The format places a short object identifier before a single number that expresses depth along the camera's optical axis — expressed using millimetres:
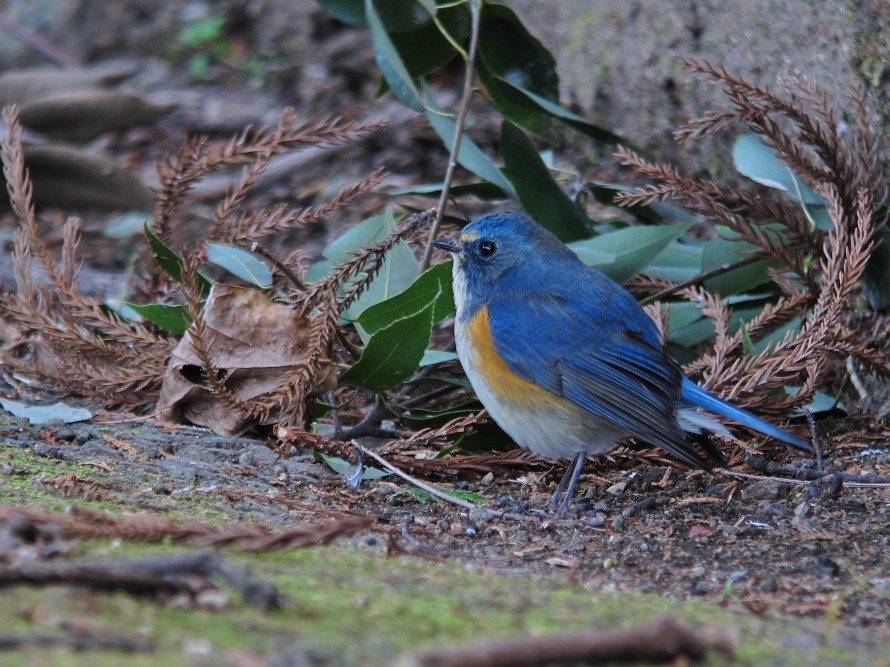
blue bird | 6539
